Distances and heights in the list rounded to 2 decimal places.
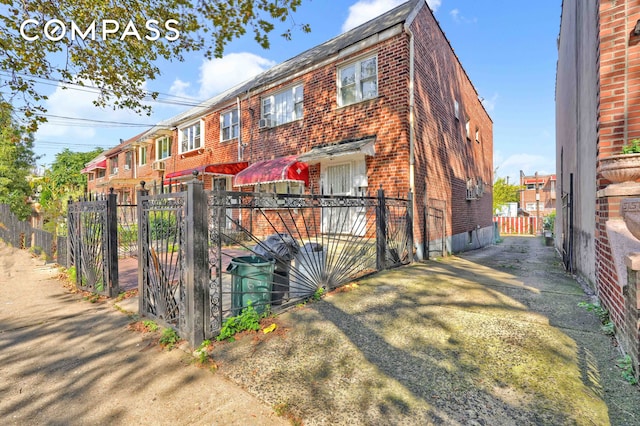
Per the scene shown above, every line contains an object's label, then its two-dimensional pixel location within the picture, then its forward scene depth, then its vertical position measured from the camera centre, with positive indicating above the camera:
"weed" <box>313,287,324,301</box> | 5.01 -1.43
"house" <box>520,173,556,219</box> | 45.91 +1.35
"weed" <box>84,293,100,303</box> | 5.67 -1.64
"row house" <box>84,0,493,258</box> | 8.48 +2.89
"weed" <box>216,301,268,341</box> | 3.65 -1.44
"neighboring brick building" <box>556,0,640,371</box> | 2.78 +0.92
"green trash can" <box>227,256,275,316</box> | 4.05 -1.01
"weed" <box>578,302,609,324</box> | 3.75 -1.43
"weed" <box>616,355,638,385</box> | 2.49 -1.45
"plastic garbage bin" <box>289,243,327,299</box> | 4.95 -1.05
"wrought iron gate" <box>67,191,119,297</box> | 5.55 -0.61
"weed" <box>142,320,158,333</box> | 4.12 -1.59
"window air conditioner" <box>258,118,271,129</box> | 11.96 +3.43
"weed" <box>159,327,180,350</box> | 3.63 -1.56
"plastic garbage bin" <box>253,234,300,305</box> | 4.42 -0.71
